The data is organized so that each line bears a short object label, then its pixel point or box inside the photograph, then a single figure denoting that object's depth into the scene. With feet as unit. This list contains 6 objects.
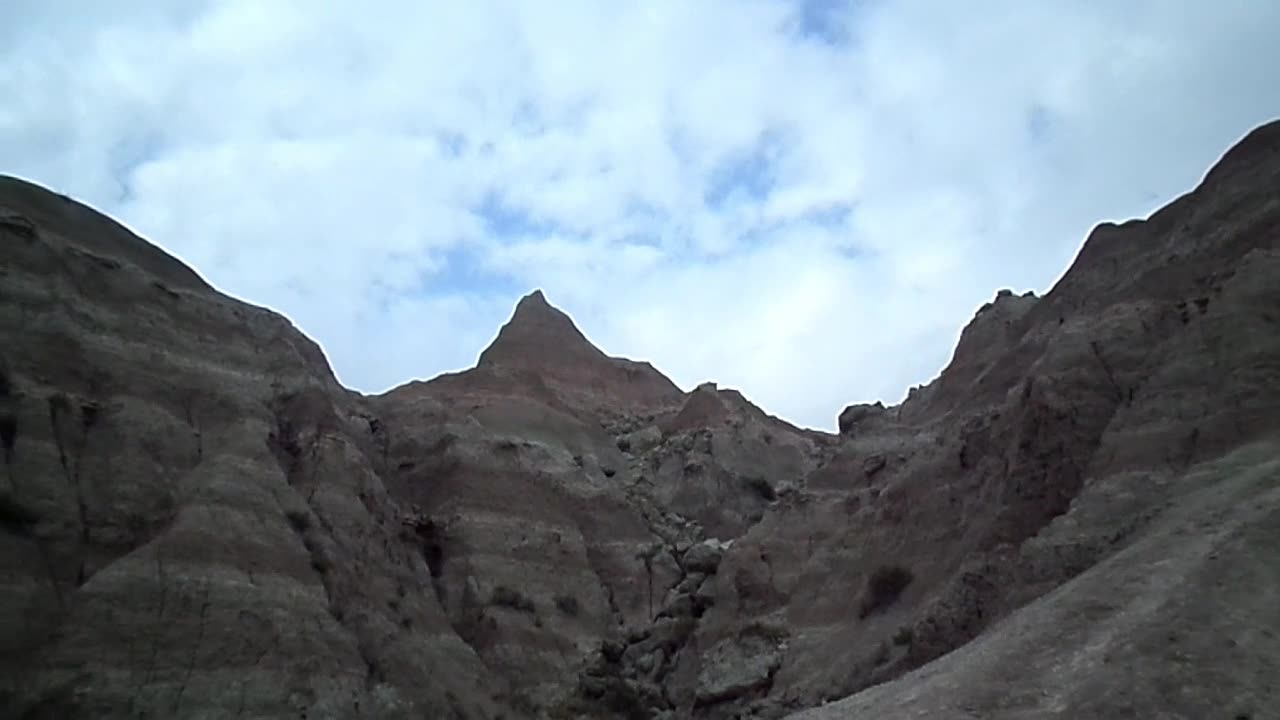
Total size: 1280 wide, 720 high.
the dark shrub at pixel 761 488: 198.18
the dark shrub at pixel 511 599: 153.79
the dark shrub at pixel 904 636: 101.68
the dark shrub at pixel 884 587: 114.42
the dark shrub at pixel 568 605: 158.51
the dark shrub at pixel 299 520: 124.77
